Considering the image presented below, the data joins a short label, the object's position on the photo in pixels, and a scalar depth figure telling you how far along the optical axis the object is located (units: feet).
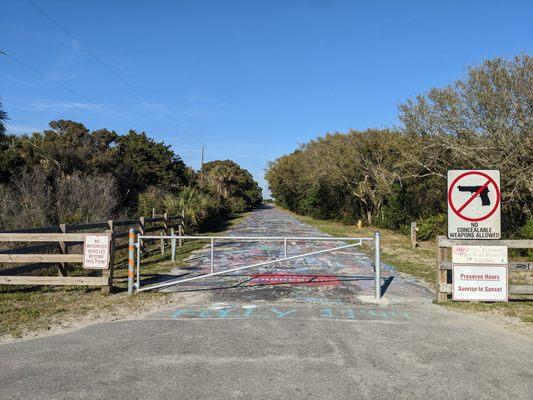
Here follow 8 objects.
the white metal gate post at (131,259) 28.53
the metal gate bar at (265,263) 27.81
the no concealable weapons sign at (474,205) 25.96
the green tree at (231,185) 187.73
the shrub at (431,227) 68.50
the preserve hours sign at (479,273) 25.66
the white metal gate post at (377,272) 27.86
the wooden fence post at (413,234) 61.11
